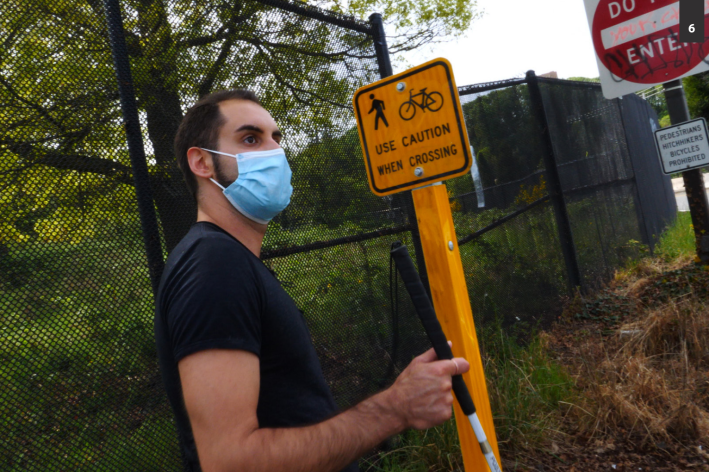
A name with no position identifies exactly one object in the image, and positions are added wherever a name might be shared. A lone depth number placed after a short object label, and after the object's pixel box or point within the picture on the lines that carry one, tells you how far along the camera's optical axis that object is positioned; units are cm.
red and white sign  543
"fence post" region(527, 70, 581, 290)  635
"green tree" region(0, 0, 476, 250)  192
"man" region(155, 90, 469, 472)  120
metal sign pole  577
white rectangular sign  549
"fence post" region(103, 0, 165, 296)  223
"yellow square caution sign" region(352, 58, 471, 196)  207
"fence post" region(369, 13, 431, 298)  393
